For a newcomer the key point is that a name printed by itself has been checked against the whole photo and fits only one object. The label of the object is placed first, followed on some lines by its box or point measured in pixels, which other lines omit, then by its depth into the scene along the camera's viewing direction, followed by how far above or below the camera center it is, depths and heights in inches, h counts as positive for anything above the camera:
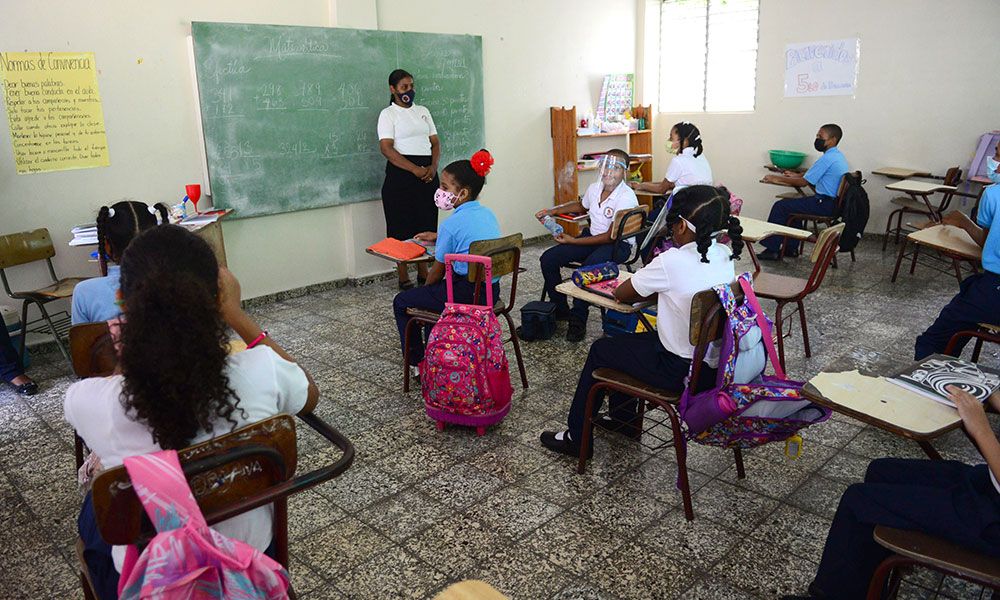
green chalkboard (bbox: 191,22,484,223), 192.5 +12.8
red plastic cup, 185.5 -11.0
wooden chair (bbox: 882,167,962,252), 240.2 -27.4
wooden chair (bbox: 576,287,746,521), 88.6 -35.5
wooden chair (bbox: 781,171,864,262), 231.8 -29.3
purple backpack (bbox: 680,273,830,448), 85.3 -33.1
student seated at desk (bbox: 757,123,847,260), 237.0 -18.7
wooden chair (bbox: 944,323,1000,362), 112.3 -34.9
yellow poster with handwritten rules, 162.2 +10.4
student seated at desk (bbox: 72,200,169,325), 93.8 -14.1
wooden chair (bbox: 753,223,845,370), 149.3 -32.9
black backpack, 228.7 -25.4
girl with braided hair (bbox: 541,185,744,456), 97.3 -20.1
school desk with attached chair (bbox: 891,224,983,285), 140.6 -24.0
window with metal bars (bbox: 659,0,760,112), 305.0 +35.4
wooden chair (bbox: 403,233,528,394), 130.8 -24.6
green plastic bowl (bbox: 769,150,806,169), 286.4 -10.7
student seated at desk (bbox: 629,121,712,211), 216.1 -8.1
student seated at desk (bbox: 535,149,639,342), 173.9 -24.9
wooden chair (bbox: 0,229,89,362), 156.3 -24.4
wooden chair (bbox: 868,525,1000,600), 58.1 -36.4
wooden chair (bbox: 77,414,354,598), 49.0 -24.9
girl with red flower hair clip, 135.0 -17.0
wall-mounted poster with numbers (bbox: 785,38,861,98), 273.0 +24.9
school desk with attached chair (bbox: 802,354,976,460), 64.5 -26.9
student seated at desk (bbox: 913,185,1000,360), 124.9 -31.1
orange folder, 141.9 -21.7
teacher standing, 215.9 -6.2
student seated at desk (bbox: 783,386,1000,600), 60.9 -35.1
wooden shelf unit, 283.6 -6.0
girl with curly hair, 51.6 -17.9
